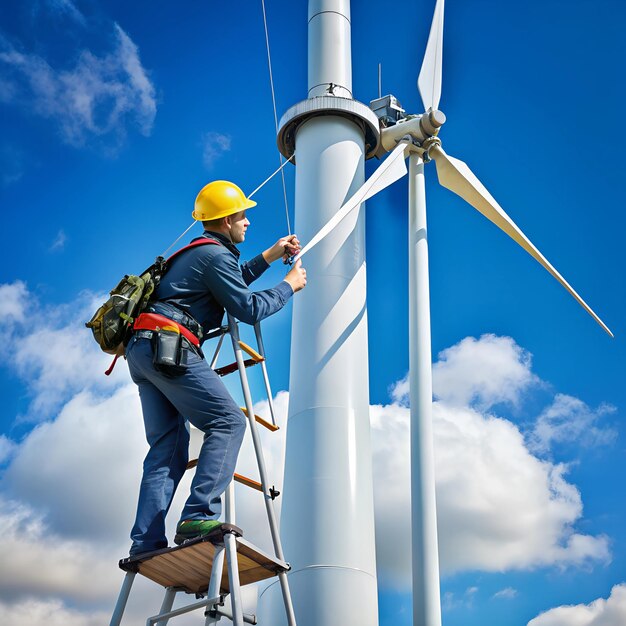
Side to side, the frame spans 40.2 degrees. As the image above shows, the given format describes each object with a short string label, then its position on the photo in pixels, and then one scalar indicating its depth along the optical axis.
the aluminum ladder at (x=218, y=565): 5.96
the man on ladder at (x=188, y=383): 6.39
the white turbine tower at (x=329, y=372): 10.36
